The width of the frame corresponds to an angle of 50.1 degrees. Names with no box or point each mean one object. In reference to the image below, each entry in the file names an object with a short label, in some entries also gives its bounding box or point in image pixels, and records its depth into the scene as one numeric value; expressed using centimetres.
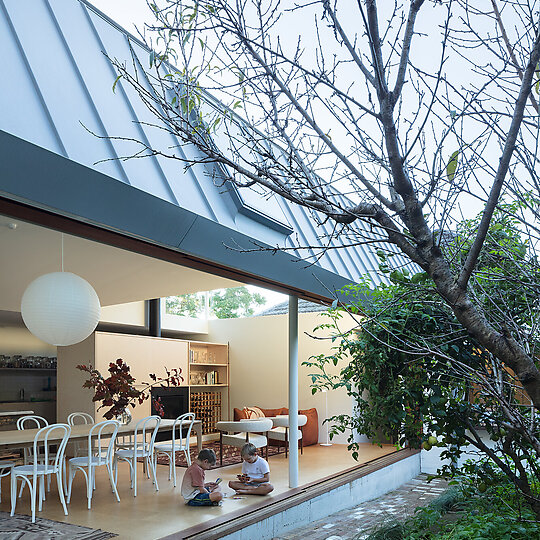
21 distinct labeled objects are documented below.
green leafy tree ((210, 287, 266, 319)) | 2669
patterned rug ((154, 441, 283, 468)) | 857
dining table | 540
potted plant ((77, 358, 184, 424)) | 647
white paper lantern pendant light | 457
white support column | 634
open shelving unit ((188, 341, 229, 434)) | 1154
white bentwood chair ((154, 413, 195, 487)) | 674
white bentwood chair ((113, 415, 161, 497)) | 625
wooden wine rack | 1149
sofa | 1032
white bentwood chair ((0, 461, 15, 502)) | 586
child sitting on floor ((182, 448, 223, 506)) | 558
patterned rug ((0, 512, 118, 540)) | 470
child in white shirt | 597
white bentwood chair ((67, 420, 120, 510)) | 572
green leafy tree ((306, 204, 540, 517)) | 346
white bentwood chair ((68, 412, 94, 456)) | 764
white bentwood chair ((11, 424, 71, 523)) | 516
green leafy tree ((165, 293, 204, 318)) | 2026
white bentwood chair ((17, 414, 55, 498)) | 633
